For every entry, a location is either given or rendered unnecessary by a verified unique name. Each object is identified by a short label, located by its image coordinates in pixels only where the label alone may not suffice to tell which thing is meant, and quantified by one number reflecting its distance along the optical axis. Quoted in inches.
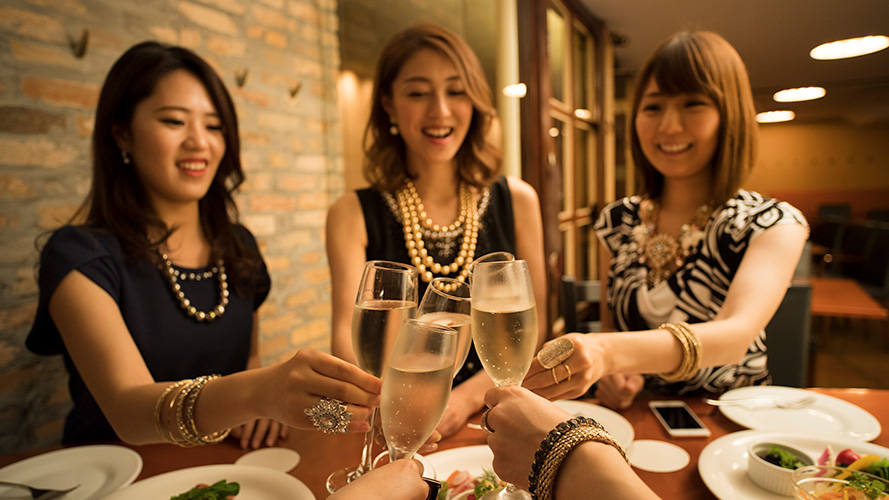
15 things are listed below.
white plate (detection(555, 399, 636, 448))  40.3
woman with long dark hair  48.5
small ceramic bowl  32.6
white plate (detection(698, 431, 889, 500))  33.1
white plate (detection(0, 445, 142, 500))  36.5
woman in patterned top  51.4
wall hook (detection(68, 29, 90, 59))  81.4
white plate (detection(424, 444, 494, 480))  36.8
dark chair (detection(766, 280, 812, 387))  69.7
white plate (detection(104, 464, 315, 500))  34.5
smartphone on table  42.2
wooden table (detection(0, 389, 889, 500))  35.5
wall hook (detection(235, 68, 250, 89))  112.7
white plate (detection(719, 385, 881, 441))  42.5
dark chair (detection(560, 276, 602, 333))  76.3
